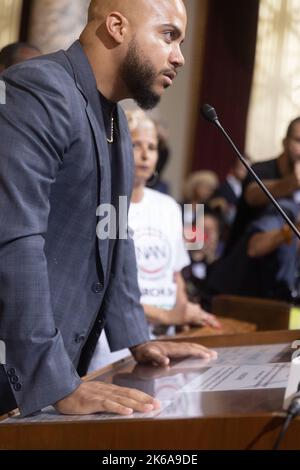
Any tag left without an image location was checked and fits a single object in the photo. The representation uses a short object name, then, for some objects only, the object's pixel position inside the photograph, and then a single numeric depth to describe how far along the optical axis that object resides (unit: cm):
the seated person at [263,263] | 328
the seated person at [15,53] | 244
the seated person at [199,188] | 685
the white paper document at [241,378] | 123
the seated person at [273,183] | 317
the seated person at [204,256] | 450
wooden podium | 100
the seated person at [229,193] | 602
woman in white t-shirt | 266
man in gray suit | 127
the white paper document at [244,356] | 149
